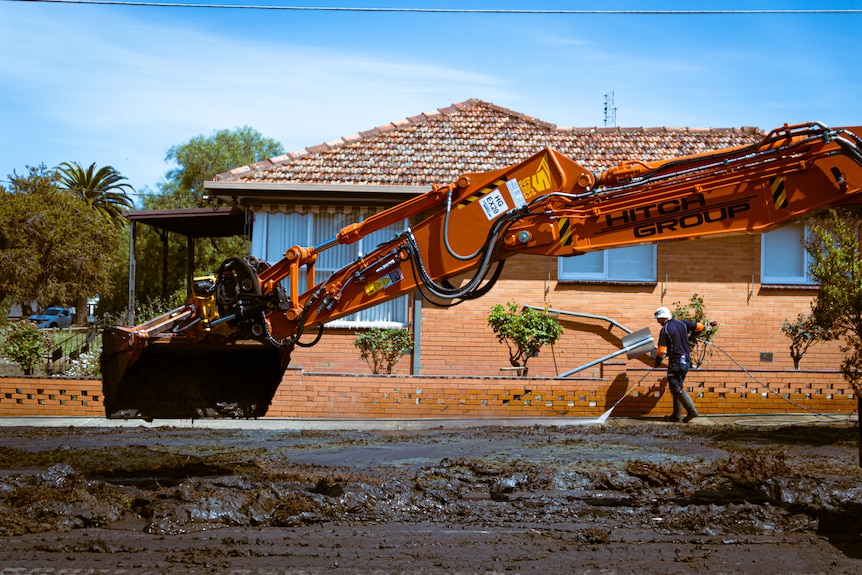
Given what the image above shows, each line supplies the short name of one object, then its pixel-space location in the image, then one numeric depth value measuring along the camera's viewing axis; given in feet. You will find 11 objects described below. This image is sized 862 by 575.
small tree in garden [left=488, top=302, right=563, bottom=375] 53.93
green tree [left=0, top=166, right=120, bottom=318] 110.32
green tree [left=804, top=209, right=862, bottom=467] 42.70
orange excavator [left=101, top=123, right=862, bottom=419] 24.67
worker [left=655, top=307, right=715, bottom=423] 48.75
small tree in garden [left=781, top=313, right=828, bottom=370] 57.16
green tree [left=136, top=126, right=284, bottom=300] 125.41
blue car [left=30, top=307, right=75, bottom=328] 160.47
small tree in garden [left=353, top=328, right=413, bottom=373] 56.39
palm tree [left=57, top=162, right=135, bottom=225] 164.86
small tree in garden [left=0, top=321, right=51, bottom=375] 51.57
